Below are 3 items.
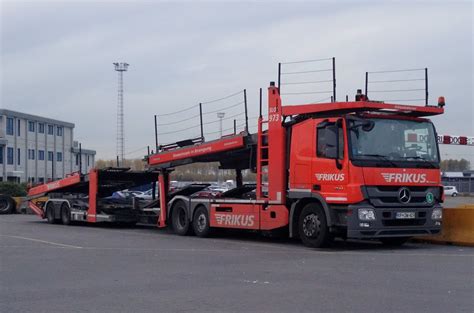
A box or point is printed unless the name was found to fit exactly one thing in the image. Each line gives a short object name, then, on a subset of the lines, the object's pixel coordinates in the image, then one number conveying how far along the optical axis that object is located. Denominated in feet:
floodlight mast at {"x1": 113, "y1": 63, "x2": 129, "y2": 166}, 208.33
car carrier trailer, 76.07
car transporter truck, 49.57
